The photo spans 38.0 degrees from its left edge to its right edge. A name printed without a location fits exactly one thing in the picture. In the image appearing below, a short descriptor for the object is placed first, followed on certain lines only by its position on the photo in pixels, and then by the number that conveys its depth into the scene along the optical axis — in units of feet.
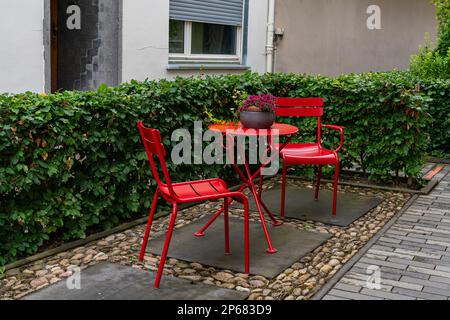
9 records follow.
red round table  17.04
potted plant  17.89
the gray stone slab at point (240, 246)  15.87
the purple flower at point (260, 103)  17.90
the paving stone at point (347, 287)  14.20
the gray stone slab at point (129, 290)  13.43
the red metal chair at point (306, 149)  20.33
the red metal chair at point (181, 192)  14.05
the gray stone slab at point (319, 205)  20.43
